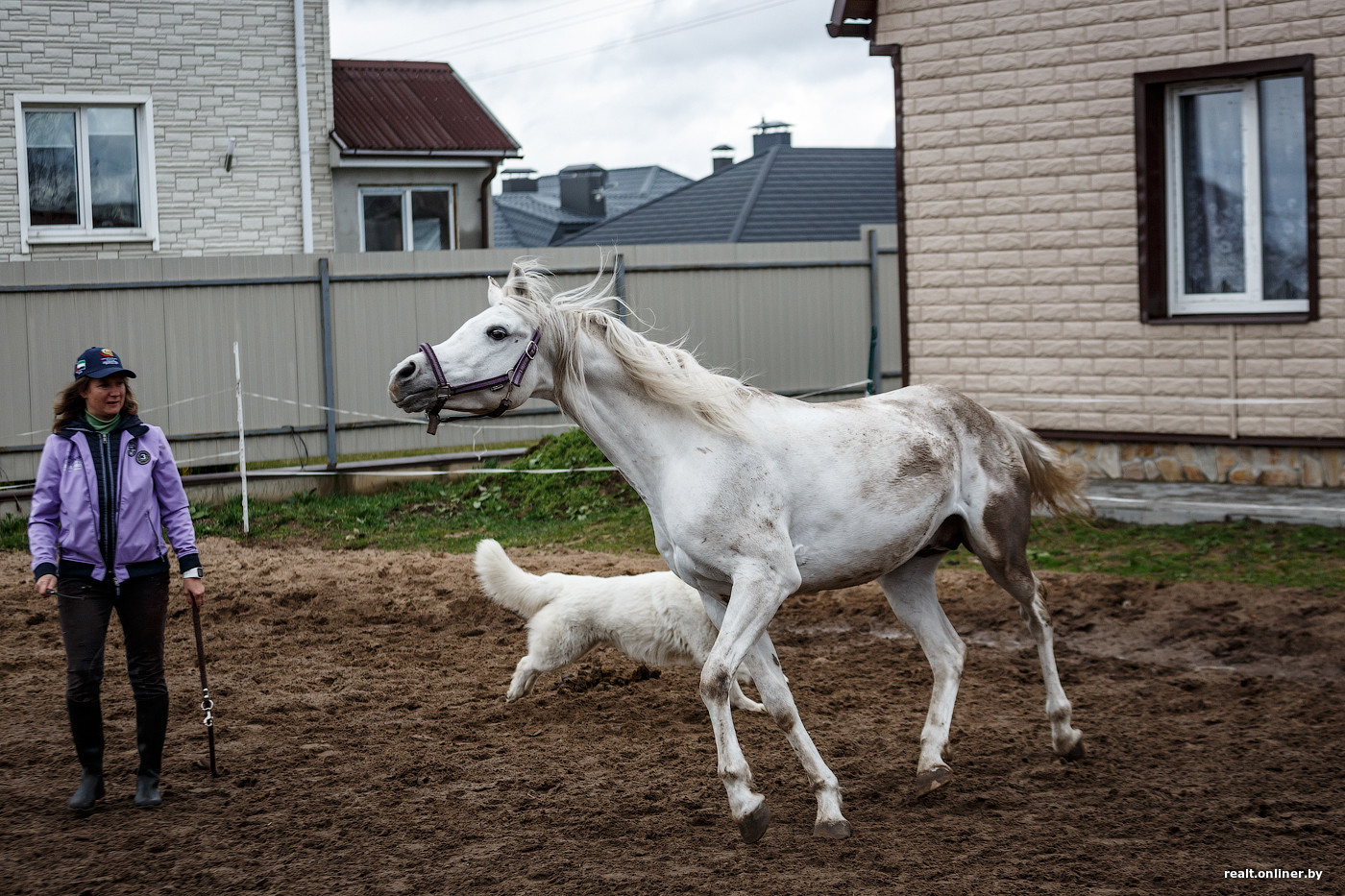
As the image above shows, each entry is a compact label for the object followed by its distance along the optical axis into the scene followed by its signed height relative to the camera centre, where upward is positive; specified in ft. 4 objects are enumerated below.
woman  18.13 -2.09
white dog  22.52 -4.22
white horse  16.15 -1.18
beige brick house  33.86 +4.08
